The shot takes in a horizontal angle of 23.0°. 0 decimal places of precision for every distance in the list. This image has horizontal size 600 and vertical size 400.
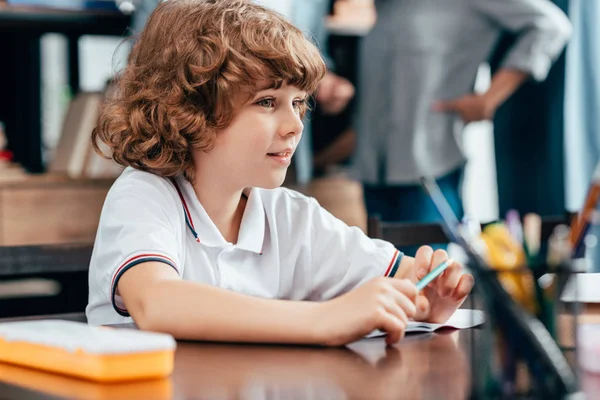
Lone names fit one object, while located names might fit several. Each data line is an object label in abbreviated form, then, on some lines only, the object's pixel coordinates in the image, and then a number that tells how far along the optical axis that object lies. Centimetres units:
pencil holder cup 106
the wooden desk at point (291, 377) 113
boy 154
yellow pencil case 117
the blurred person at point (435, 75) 272
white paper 141
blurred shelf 343
